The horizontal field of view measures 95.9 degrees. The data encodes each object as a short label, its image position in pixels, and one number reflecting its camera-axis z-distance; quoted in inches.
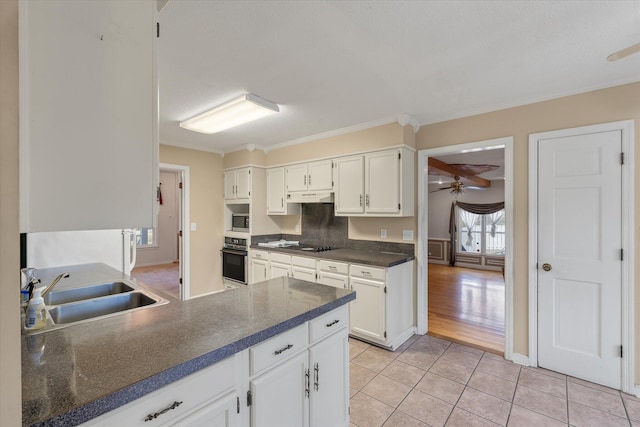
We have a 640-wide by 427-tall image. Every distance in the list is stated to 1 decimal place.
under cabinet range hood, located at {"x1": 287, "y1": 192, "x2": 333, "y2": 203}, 146.6
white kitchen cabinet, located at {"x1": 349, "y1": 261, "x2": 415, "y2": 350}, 113.2
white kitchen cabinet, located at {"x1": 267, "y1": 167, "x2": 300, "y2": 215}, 167.8
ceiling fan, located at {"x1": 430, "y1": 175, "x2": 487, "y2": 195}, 246.8
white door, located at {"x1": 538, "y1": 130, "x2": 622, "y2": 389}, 90.2
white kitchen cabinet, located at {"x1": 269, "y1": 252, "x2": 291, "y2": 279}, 147.7
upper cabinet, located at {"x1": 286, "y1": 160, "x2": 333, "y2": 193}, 145.1
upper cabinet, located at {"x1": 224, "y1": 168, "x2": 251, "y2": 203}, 173.9
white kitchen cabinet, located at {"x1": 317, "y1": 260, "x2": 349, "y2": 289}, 124.5
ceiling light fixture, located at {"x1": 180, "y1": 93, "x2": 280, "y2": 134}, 102.7
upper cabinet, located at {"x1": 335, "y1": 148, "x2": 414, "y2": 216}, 121.2
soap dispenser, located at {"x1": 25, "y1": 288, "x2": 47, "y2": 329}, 49.7
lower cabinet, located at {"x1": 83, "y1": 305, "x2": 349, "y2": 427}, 36.9
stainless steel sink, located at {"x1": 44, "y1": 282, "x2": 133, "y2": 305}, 72.7
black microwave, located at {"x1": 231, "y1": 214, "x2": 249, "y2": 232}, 177.0
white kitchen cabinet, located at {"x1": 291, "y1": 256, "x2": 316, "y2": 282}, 135.9
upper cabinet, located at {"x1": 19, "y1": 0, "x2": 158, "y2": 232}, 28.8
